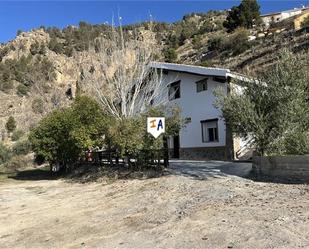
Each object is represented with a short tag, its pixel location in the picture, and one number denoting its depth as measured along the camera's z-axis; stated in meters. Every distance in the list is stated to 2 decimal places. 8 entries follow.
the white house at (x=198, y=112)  14.83
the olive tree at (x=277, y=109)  8.62
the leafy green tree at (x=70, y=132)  13.12
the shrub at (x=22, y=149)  25.70
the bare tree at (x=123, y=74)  15.47
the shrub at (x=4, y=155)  23.05
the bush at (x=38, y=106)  40.25
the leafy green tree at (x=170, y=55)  37.40
